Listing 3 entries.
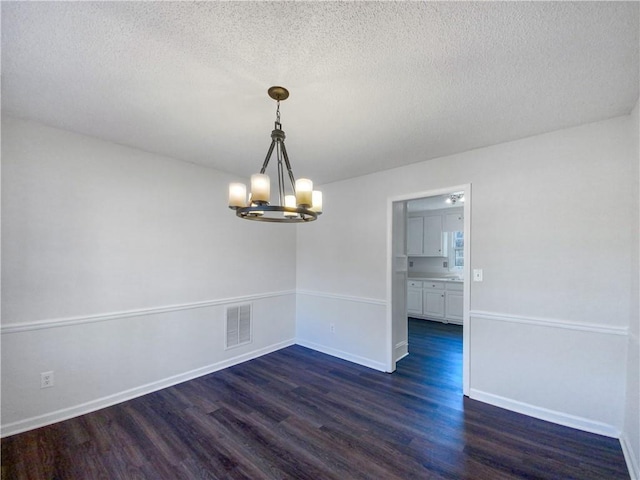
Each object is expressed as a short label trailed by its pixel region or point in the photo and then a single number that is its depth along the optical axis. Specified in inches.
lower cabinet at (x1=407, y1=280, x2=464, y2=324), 221.0
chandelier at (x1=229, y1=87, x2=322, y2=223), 67.6
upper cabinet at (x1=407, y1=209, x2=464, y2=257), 246.6
